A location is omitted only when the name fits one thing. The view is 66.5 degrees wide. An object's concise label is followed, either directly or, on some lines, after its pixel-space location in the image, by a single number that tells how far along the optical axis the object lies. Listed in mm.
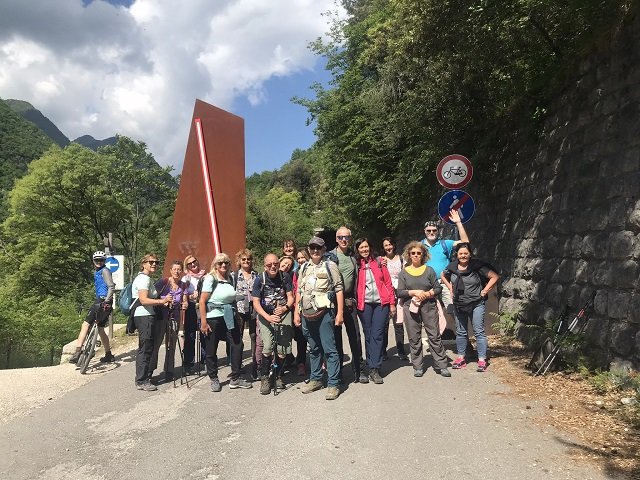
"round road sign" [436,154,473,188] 7285
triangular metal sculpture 10039
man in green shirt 5750
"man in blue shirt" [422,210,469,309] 6891
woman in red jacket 5832
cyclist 7379
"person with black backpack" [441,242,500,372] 6062
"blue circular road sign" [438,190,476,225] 7143
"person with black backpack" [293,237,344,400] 5363
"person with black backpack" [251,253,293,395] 5684
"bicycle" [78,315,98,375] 7148
